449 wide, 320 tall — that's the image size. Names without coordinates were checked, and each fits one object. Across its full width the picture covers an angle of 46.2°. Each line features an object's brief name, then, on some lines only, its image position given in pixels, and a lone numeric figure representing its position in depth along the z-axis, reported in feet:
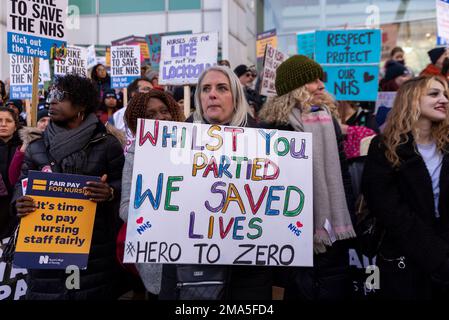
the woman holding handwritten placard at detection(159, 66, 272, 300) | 8.02
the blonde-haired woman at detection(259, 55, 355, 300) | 9.36
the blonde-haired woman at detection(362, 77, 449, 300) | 9.43
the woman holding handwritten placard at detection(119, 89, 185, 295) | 10.97
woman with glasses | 9.67
